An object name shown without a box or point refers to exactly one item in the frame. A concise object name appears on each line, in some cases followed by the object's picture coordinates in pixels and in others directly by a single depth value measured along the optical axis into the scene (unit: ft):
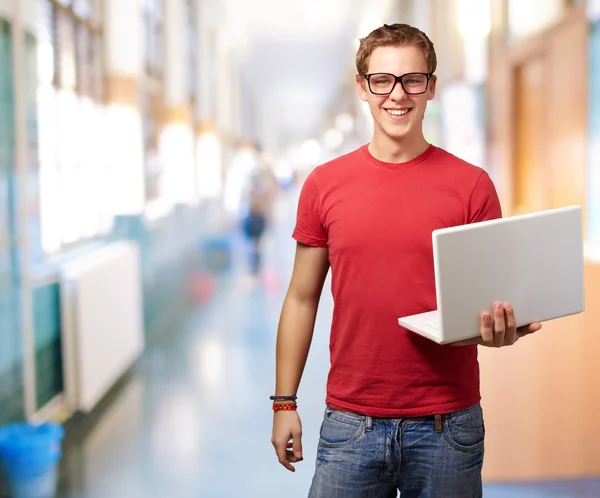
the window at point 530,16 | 15.94
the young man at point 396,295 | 4.53
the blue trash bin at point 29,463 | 10.08
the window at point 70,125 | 15.37
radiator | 13.47
